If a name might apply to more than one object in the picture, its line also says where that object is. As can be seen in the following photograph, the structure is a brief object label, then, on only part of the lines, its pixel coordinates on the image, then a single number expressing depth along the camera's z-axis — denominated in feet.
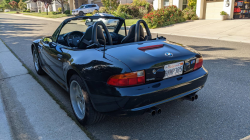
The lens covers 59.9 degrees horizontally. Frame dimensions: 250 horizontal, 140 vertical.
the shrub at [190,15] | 68.23
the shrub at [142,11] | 88.92
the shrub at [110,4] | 108.47
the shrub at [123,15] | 84.17
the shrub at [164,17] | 57.93
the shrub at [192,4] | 74.28
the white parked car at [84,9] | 121.98
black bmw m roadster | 8.18
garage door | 66.91
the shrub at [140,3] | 95.25
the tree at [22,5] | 256.87
